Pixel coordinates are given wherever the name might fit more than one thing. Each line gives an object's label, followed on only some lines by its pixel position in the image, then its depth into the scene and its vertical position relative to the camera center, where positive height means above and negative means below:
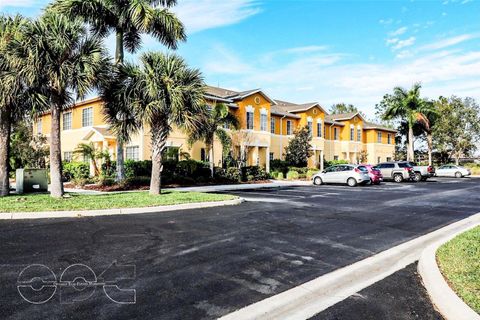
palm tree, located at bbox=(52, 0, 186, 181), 18.05 +8.33
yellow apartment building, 25.41 +3.44
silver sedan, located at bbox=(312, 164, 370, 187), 23.97 -0.92
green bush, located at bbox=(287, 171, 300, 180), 30.02 -1.03
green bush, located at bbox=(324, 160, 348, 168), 40.17 +0.10
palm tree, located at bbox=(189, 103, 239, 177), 23.09 +3.01
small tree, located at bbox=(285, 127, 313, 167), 31.97 +1.52
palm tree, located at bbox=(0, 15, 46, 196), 12.10 +2.86
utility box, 15.23 -0.56
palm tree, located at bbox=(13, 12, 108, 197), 11.88 +3.94
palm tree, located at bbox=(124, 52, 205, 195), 13.72 +2.90
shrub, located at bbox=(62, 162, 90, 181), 23.43 -0.23
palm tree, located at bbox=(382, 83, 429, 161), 43.81 +7.44
